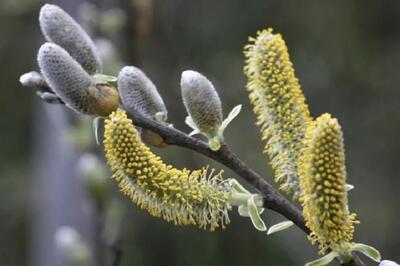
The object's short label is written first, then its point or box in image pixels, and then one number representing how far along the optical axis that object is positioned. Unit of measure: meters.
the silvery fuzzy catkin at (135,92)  0.54
